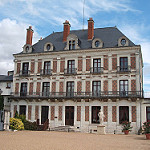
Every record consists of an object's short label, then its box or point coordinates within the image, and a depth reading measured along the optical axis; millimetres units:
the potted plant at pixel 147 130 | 17578
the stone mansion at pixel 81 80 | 24250
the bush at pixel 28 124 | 24264
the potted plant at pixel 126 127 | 22391
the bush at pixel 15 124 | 22572
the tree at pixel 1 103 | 28656
